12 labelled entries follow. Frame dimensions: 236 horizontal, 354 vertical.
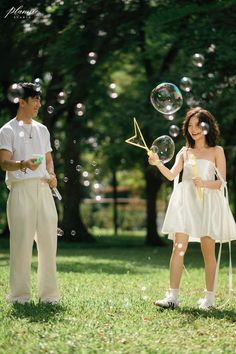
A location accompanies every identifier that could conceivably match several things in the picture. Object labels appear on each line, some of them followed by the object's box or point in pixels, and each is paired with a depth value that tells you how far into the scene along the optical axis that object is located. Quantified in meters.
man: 6.96
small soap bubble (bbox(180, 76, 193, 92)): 8.65
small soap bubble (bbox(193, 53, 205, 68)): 9.26
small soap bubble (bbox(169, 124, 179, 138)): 8.48
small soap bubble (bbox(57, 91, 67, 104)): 8.84
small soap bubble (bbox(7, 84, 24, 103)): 7.08
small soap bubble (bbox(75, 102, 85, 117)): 8.67
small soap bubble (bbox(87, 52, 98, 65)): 9.82
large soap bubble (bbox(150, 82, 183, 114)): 8.25
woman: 7.14
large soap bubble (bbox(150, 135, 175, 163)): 7.72
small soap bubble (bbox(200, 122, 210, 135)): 7.27
